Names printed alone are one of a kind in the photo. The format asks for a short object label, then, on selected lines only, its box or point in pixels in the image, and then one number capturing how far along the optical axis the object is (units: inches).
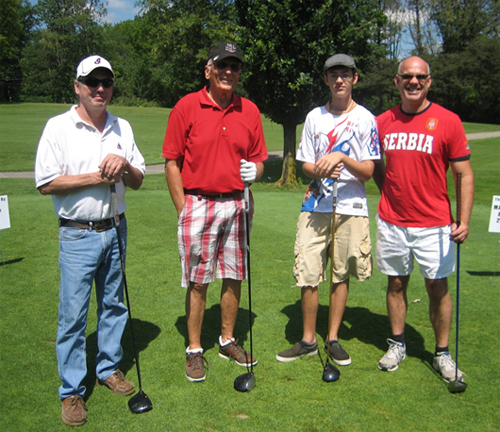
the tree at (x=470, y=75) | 1701.5
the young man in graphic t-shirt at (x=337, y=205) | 140.3
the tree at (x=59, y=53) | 2465.6
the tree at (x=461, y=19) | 1948.8
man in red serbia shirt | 135.9
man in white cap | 117.7
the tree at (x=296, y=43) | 490.3
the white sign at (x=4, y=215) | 228.6
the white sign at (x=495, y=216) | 219.5
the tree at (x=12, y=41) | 2313.0
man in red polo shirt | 137.7
